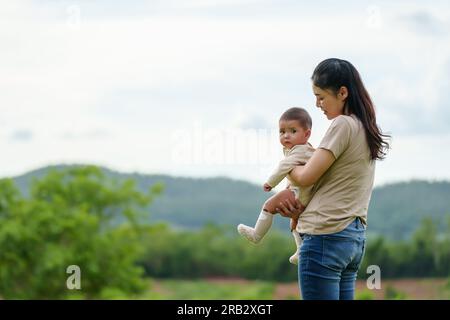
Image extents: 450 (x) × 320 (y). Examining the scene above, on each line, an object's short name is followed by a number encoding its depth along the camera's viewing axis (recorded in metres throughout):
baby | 5.91
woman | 5.54
